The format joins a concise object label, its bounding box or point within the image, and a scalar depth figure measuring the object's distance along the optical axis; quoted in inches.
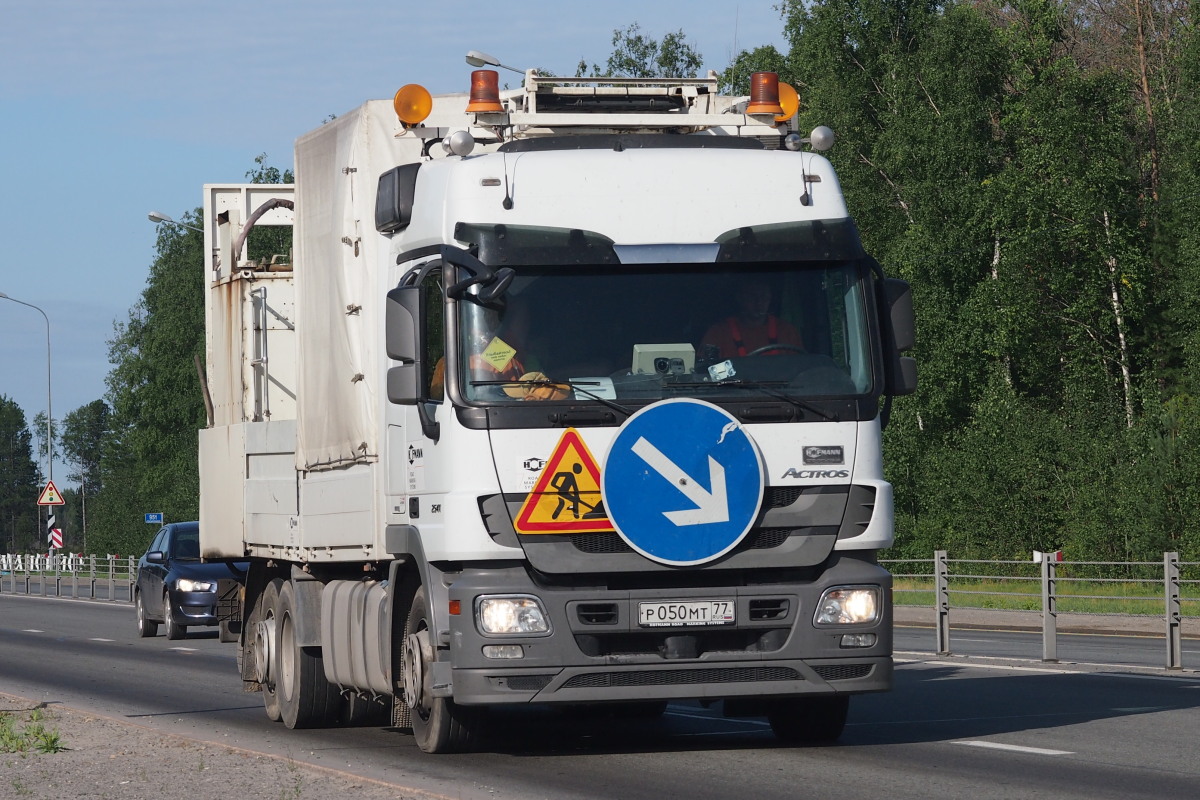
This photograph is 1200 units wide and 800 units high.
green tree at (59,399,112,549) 7504.9
